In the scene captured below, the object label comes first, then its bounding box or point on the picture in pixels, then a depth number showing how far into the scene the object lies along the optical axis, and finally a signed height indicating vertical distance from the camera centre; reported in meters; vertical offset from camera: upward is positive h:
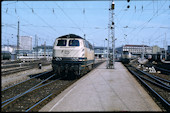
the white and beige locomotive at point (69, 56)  15.14 -0.07
